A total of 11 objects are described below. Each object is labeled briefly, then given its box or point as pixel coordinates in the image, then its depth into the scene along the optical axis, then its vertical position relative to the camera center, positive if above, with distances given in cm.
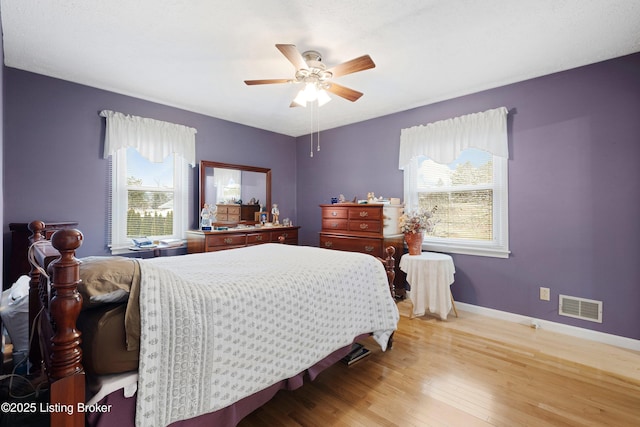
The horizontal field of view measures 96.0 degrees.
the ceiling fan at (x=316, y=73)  208 +111
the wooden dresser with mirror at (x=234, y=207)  369 +9
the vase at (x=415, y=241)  335 -32
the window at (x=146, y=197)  330 +18
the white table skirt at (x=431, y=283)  307 -75
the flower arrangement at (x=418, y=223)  334 -11
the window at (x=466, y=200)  321 +17
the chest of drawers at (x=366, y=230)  361 -21
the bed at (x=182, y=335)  95 -53
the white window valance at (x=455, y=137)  312 +92
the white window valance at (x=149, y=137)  318 +90
